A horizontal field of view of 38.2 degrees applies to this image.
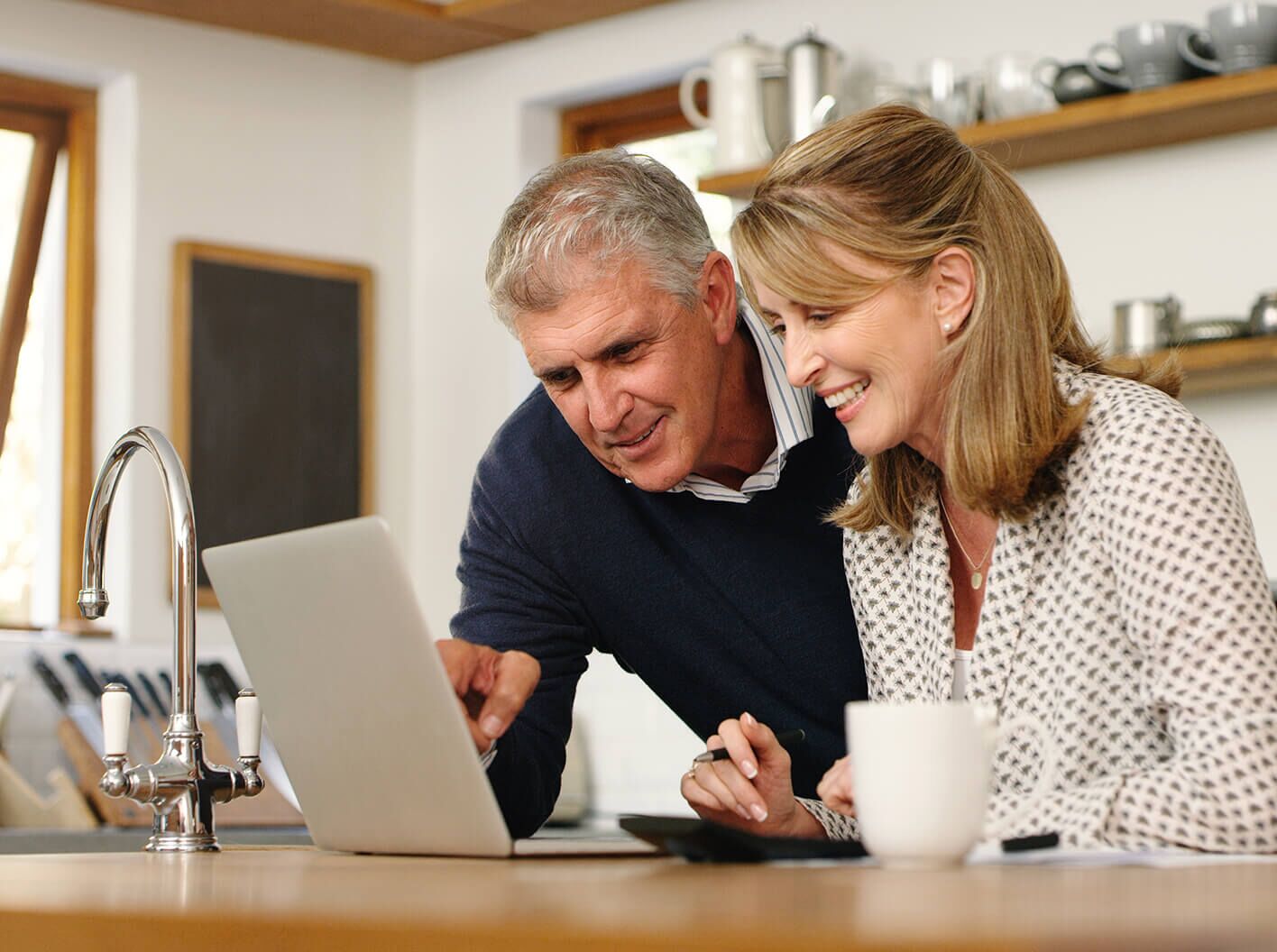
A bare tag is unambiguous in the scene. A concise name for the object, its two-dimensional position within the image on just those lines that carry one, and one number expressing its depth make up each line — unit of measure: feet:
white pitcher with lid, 12.47
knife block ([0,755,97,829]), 11.37
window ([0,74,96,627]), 13.51
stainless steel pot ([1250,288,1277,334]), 10.22
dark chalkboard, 13.79
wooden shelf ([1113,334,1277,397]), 10.21
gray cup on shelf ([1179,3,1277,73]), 10.32
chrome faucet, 5.43
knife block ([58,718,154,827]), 11.41
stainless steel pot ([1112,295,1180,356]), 10.72
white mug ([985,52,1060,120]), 11.55
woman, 4.28
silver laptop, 4.28
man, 6.17
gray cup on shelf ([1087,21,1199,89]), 10.69
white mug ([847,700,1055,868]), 3.63
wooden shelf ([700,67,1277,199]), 10.37
